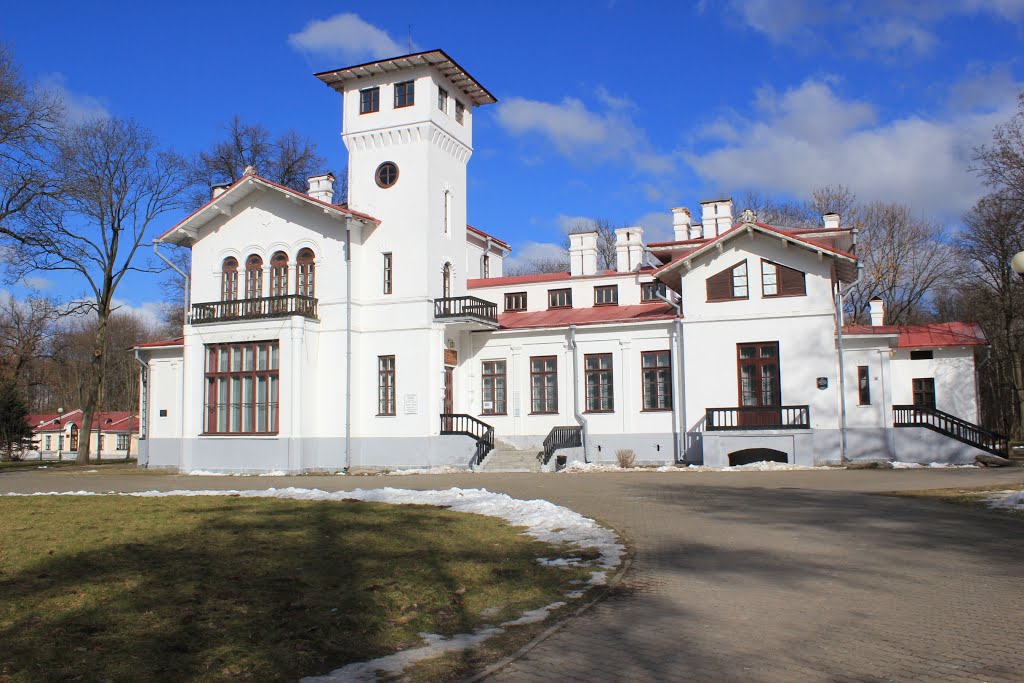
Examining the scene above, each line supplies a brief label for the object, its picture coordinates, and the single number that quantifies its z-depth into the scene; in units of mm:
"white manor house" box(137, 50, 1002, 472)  25094
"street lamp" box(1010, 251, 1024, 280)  11805
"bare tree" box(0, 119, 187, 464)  34344
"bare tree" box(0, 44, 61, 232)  25109
